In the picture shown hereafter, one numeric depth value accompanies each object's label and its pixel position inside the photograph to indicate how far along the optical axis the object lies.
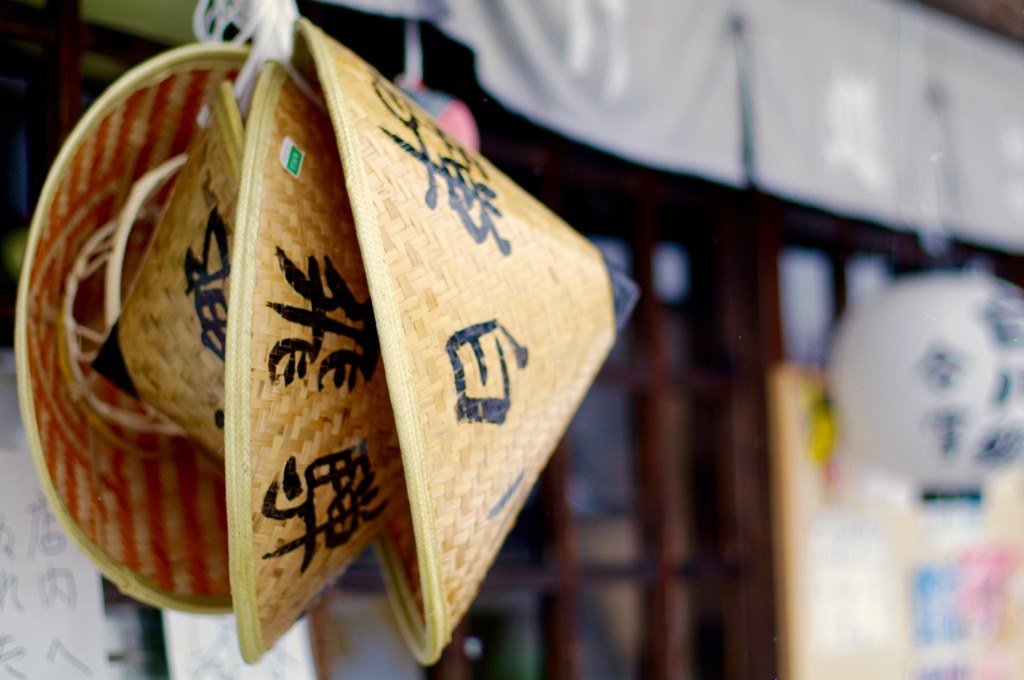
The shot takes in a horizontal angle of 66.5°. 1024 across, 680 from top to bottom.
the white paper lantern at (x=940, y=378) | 1.62
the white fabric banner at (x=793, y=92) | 1.39
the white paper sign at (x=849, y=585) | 2.01
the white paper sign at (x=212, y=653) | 1.06
